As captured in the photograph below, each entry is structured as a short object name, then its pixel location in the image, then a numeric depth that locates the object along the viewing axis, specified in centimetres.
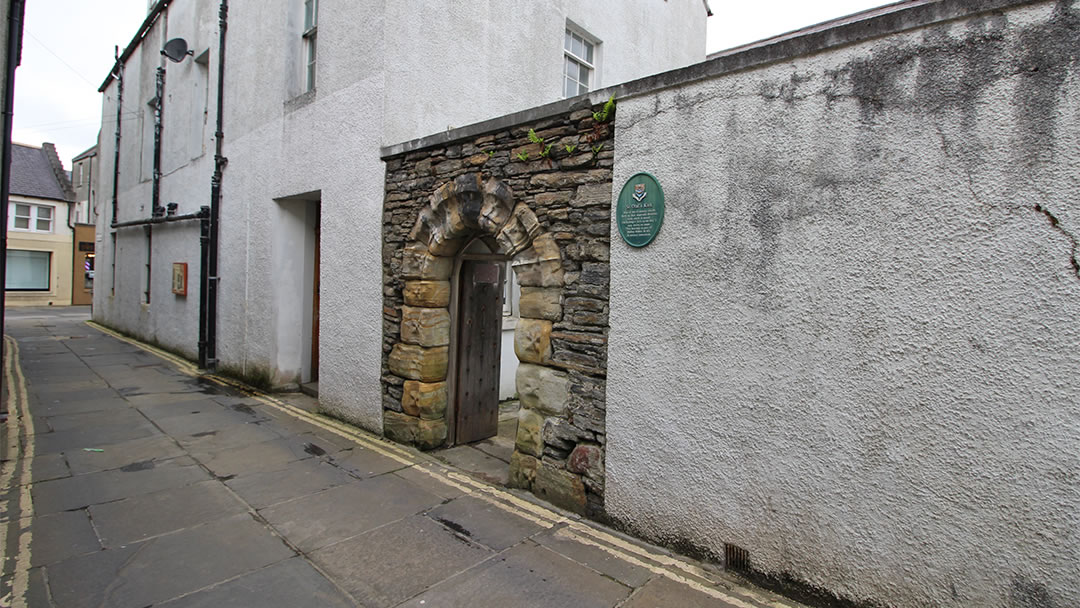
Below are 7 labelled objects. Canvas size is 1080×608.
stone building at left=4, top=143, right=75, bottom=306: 2542
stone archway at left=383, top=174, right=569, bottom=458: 429
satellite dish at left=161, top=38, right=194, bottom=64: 1048
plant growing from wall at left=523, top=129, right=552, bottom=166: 426
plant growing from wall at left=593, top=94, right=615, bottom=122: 385
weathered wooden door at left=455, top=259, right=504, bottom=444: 593
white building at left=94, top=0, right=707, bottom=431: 624
